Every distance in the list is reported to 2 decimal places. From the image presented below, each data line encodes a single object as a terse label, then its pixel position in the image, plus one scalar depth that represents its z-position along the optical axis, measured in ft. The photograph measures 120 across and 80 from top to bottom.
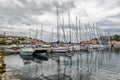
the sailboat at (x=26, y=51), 107.00
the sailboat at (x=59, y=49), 115.80
